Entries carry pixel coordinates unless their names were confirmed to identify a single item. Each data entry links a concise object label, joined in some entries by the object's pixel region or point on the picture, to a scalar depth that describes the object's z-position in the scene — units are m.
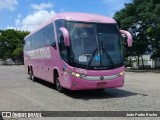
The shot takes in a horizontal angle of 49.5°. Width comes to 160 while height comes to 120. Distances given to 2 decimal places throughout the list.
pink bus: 6.74
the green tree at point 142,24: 18.59
